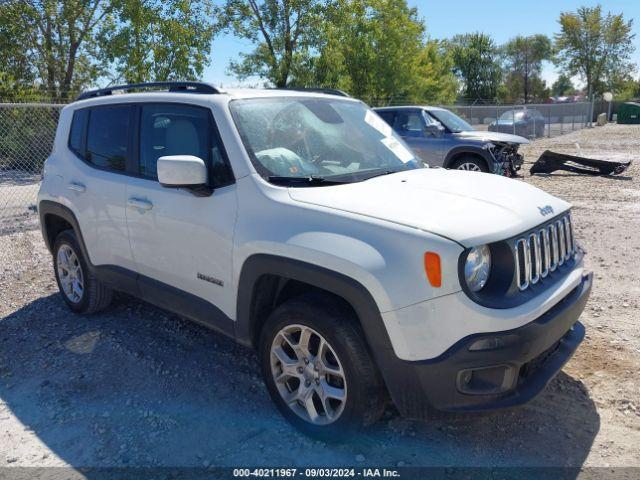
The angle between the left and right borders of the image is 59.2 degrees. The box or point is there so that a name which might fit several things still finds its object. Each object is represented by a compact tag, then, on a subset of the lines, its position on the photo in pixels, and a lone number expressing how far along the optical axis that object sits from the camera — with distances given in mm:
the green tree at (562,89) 90688
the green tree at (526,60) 75438
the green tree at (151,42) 15422
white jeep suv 2586
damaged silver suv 11328
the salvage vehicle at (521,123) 23266
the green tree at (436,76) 29564
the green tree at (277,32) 18812
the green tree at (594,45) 58344
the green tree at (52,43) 15031
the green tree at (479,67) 69812
